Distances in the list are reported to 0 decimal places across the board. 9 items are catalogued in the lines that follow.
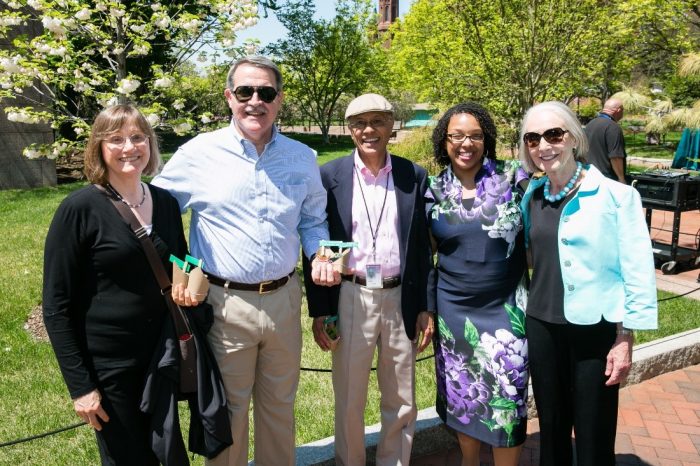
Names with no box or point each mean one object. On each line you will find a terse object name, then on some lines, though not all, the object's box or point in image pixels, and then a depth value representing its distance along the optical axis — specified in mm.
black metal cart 7723
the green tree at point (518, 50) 8484
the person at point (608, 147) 8469
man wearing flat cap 3023
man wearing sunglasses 2715
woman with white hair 2539
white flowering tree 5487
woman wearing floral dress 2906
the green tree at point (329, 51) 33969
